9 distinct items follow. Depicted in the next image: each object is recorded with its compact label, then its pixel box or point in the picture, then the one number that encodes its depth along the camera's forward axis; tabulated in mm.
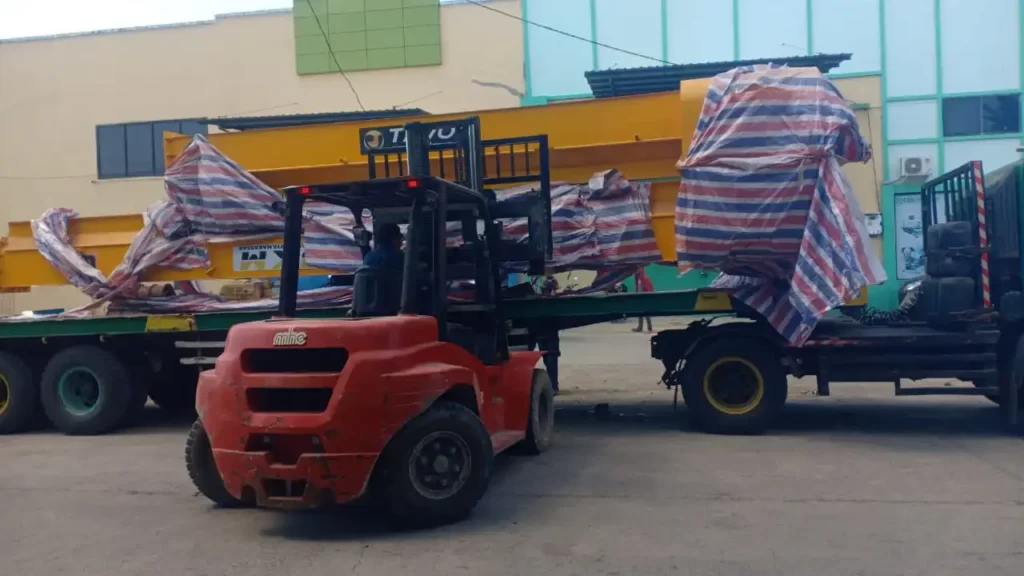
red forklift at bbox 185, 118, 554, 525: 6117
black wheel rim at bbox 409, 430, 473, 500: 6445
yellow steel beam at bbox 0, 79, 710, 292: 10453
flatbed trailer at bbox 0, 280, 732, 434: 10984
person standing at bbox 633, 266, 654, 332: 11477
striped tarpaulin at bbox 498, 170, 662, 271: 10234
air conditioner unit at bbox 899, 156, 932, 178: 24172
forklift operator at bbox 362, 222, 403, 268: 7391
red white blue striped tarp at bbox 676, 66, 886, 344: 9086
